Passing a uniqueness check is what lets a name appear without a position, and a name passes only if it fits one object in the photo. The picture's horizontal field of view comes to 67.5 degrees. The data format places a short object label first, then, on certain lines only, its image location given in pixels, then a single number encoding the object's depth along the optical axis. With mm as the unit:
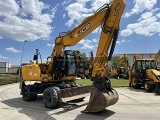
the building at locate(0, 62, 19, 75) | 43914
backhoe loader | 8910
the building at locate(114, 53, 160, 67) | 36099
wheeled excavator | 4636
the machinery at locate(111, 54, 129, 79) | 18314
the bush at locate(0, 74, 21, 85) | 13535
